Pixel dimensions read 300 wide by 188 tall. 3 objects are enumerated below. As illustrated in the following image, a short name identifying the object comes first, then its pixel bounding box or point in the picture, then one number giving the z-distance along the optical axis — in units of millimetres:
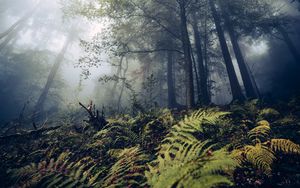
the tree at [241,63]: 17500
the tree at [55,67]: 29994
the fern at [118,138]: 5852
